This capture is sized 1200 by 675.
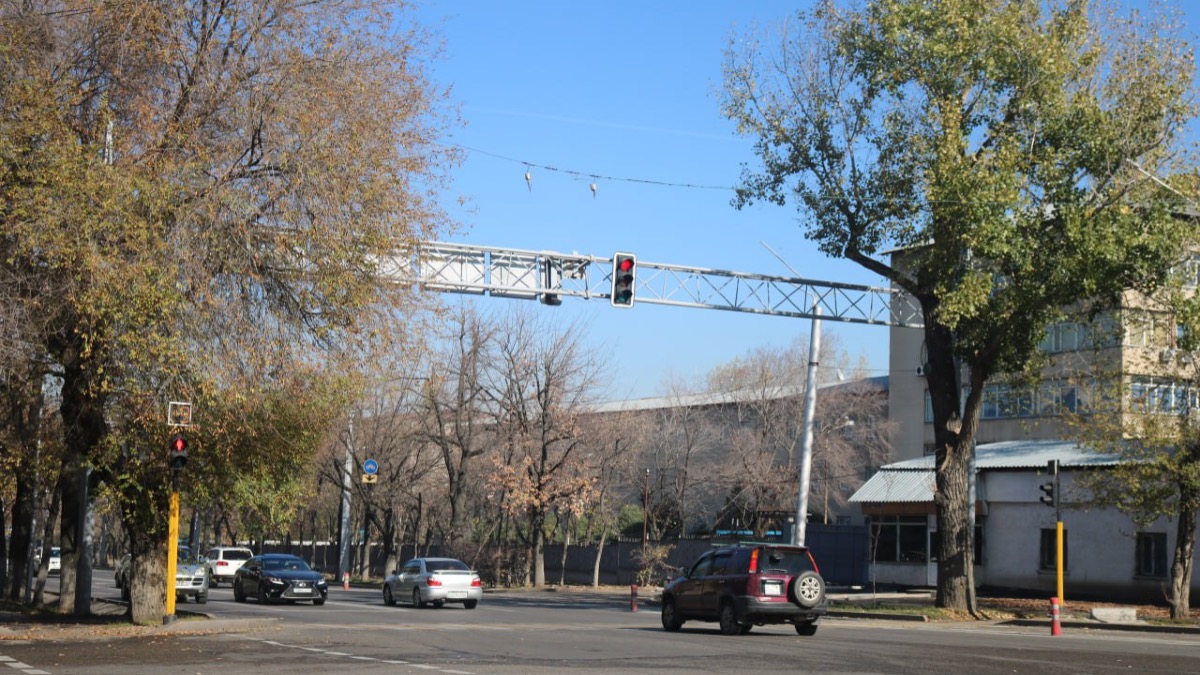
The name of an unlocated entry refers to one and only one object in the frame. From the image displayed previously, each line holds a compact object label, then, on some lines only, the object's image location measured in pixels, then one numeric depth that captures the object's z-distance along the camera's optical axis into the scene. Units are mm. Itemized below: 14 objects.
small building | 41031
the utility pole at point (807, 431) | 35250
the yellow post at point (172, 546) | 23016
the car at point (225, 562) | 55906
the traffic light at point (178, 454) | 21905
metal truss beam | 34875
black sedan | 37875
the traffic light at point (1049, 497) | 31656
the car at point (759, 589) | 23969
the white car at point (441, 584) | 37250
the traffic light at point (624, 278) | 31266
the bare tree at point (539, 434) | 56062
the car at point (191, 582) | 37250
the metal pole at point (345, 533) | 53688
